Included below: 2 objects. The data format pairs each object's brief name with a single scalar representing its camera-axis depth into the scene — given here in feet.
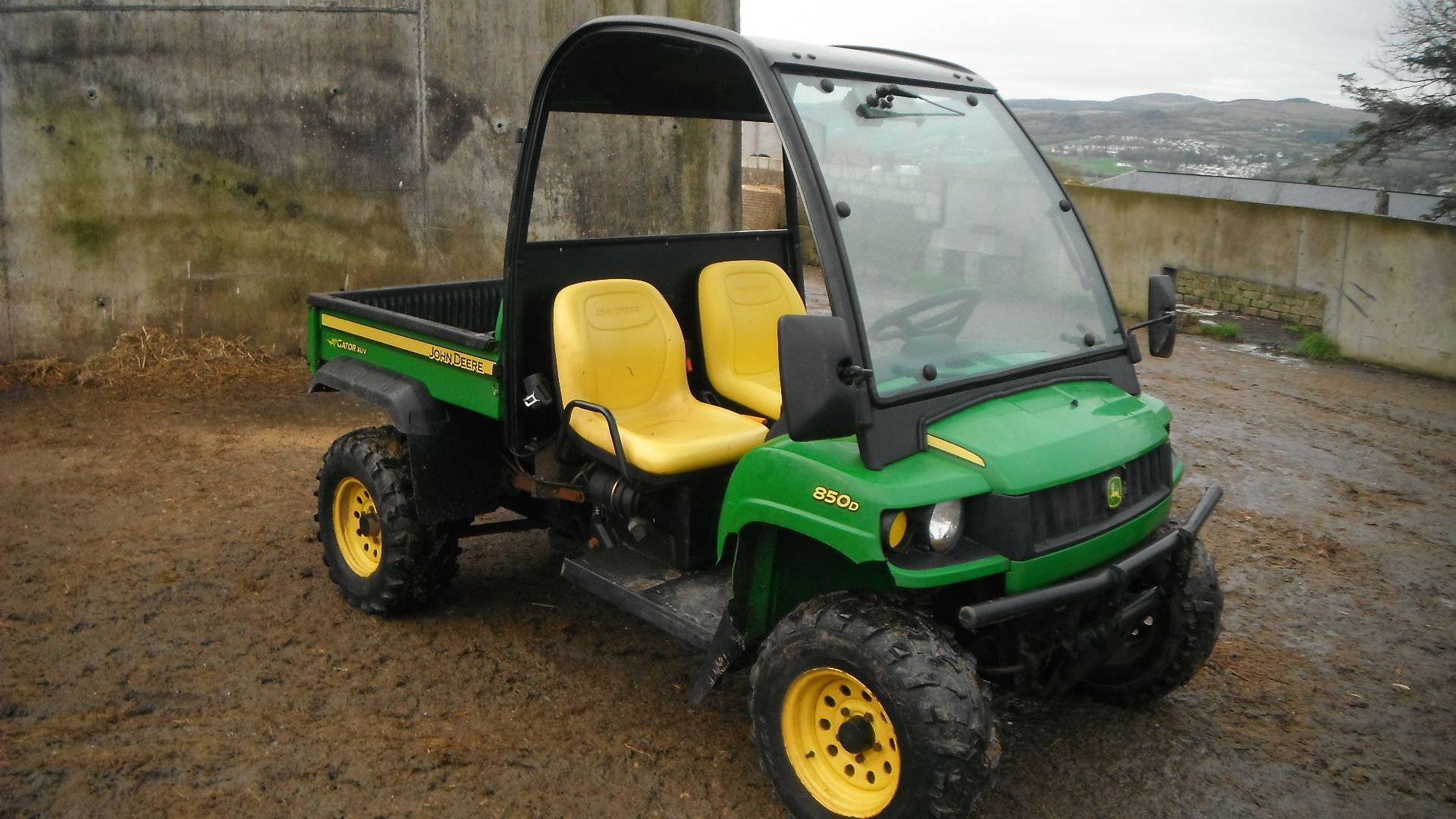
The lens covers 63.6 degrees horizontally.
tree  41.06
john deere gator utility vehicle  9.53
